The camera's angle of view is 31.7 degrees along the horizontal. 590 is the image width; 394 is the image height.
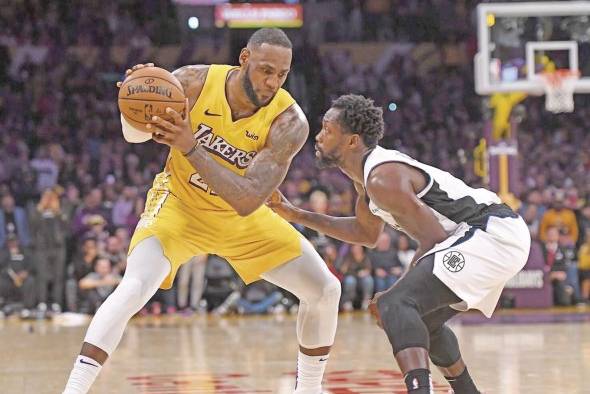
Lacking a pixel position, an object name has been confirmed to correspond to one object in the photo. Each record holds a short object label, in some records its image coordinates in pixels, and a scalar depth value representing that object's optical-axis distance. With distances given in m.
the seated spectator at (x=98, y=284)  13.20
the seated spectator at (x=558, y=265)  13.79
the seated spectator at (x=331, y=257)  13.50
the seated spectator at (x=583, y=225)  14.42
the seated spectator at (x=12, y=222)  14.36
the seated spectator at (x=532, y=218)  14.14
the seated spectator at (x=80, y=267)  13.33
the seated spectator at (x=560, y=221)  14.20
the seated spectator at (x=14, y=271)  13.71
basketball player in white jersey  4.77
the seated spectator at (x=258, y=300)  13.62
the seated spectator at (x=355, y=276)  13.73
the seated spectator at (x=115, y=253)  13.35
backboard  12.91
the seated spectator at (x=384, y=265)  13.77
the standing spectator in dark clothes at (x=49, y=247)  13.48
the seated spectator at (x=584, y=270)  14.15
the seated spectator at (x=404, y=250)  13.91
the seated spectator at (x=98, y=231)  13.43
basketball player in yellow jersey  5.07
